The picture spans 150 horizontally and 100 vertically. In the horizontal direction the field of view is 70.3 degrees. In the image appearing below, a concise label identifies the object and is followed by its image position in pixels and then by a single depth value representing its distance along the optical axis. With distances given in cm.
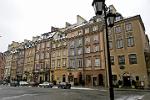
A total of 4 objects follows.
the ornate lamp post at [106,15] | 363
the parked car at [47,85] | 2459
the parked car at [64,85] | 2154
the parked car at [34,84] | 2855
